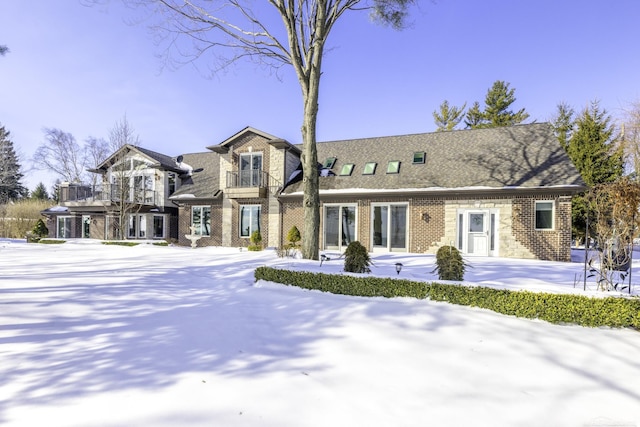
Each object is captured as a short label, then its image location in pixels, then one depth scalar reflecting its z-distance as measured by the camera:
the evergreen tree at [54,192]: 41.50
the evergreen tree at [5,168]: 19.77
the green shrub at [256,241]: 14.81
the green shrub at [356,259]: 6.98
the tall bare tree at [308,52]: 9.27
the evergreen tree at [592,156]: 20.59
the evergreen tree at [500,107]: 30.41
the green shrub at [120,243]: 17.04
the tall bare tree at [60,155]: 30.19
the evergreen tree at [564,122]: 26.20
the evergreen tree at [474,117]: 32.03
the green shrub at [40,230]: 20.16
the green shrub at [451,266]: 6.34
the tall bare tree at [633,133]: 23.83
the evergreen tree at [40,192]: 44.34
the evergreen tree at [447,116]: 33.06
